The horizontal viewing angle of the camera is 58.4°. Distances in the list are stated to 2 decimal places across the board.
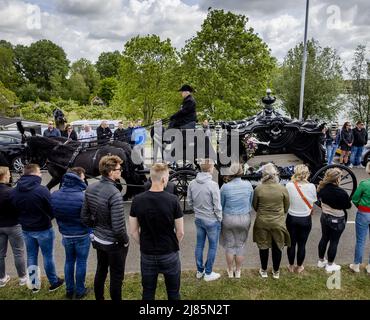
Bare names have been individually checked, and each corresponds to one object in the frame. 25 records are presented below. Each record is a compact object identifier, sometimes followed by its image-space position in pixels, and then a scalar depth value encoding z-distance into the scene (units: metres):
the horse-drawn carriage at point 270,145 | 7.00
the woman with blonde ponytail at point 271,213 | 4.19
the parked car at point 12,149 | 11.36
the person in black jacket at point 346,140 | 11.58
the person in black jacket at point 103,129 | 10.82
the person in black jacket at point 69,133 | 11.13
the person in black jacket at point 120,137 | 7.52
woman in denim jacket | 4.20
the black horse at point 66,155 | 7.02
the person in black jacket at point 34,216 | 3.89
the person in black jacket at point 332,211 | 4.31
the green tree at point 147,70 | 23.02
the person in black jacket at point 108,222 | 3.37
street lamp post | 14.29
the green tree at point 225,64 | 17.45
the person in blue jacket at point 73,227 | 3.76
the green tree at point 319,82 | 21.03
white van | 19.64
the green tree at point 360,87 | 18.83
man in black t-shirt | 3.00
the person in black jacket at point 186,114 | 6.56
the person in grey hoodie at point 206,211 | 4.20
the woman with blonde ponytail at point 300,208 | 4.38
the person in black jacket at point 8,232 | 4.02
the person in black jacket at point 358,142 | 11.66
